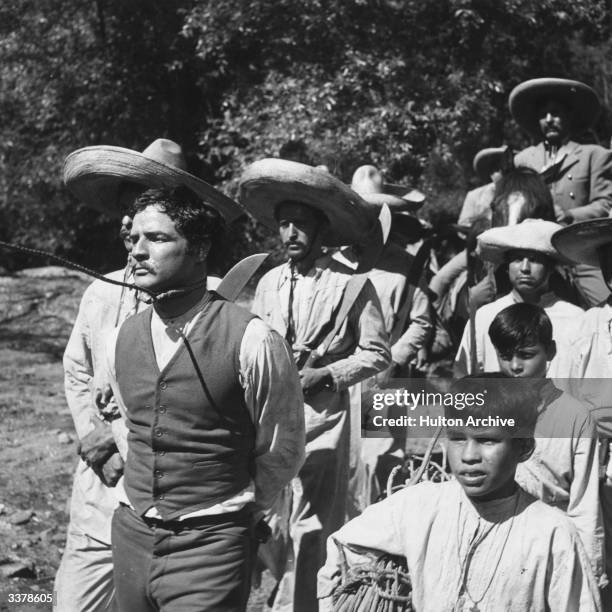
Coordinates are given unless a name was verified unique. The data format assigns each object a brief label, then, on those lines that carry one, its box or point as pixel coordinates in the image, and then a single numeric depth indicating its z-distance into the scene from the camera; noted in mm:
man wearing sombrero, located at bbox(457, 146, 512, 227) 6829
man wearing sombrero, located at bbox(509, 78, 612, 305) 6426
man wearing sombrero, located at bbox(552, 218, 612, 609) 4270
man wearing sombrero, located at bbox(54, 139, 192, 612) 3947
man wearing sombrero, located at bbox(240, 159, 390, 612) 4738
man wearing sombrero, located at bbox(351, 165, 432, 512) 6293
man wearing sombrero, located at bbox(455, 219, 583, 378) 4844
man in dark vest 3002
